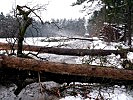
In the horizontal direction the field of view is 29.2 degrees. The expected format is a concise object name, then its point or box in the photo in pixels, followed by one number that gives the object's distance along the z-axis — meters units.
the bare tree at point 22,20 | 7.91
